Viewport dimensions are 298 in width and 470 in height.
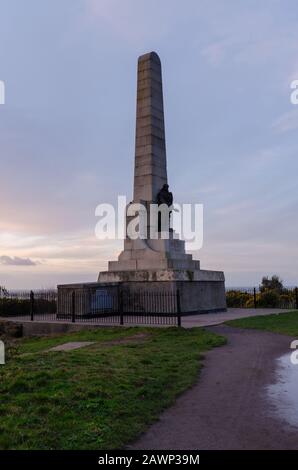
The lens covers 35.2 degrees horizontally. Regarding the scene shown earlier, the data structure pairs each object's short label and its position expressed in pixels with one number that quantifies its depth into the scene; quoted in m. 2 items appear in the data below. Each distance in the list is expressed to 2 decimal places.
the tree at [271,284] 32.59
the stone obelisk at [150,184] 20.33
